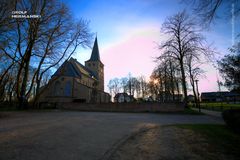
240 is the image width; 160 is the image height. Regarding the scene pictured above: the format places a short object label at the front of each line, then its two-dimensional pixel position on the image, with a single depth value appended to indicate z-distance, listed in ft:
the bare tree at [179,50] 80.02
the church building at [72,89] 143.33
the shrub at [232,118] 26.58
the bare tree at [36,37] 67.74
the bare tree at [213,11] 16.85
